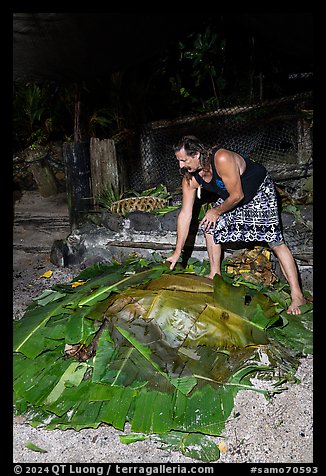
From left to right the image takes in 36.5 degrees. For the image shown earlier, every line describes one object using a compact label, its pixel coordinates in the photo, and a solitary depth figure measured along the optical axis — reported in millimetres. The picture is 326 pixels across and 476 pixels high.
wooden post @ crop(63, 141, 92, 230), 6492
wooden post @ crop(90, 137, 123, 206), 6637
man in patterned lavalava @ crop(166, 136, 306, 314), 4406
